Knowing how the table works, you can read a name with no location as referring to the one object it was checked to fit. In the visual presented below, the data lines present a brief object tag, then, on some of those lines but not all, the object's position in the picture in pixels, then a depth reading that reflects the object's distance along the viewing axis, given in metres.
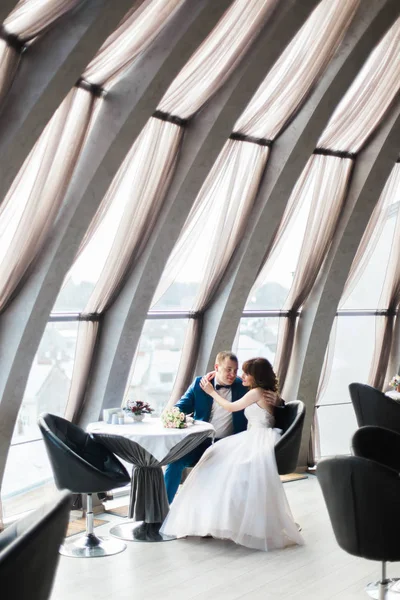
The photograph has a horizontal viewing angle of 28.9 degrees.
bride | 6.19
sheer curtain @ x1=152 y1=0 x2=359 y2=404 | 7.23
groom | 7.11
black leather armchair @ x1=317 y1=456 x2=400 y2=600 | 4.35
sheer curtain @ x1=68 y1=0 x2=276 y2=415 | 6.46
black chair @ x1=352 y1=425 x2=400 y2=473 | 6.05
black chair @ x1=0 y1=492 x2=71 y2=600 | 3.02
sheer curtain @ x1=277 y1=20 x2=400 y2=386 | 8.30
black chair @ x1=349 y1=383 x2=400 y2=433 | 8.32
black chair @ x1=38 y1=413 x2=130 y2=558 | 5.84
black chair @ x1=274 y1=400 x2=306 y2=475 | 6.64
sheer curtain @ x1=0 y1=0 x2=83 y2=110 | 4.92
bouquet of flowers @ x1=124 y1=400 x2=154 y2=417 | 6.87
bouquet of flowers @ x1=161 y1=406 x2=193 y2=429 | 6.50
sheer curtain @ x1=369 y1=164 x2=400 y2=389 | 10.80
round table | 6.24
